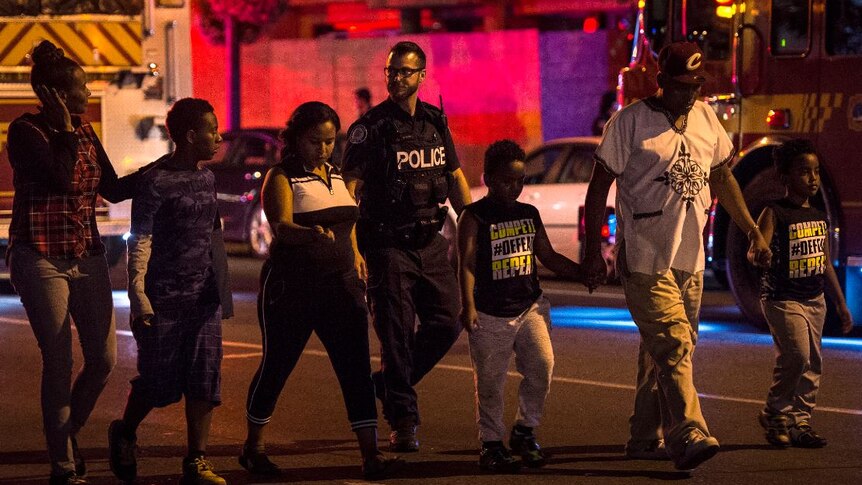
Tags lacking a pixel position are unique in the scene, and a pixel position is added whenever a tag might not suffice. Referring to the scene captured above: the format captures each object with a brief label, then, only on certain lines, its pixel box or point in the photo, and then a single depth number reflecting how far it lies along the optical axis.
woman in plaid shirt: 14.37
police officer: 16.44
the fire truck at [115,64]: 28.86
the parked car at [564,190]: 33.19
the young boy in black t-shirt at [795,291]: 16.58
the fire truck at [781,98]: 24.25
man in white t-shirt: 14.95
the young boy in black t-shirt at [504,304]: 15.27
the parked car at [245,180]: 40.81
